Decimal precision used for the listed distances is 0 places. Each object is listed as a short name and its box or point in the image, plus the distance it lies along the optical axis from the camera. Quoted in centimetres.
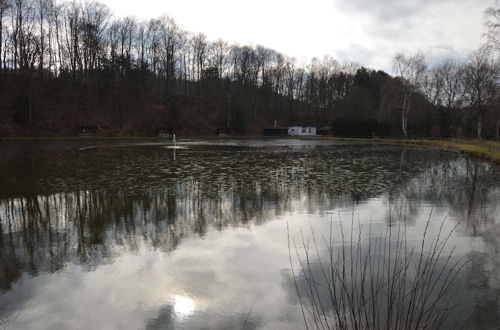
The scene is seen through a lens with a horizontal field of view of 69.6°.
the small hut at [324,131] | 7888
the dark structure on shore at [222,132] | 6856
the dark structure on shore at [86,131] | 5482
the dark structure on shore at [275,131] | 7812
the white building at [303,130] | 7956
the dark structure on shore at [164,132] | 6215
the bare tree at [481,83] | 4706
